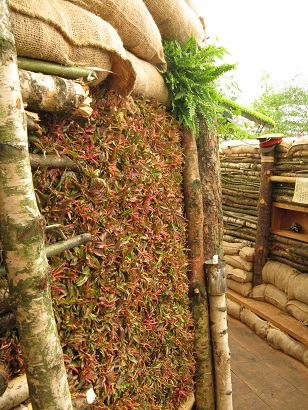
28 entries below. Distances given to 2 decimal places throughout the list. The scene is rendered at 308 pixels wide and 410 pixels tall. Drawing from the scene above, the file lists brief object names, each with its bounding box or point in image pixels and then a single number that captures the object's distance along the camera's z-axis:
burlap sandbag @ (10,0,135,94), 0.97
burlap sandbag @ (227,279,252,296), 4.83
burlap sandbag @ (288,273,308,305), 3.95
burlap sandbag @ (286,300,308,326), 3.93
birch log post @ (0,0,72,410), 0.73
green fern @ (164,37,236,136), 1.88
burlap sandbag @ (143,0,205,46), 1.85
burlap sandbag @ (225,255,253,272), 4.89
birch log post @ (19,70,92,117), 0.96
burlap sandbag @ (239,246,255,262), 4.88
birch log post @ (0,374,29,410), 0.93
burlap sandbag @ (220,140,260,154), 4.85
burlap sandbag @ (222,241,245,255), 5.15
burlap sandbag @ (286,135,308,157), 3.99
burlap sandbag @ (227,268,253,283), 4.86
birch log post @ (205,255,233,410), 2.21
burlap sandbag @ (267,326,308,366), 3.69
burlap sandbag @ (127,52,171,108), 1.61
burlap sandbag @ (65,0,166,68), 1.36
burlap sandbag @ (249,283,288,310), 4.32
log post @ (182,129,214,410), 2.14
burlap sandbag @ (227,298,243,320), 4.74
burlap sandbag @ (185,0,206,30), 2.23
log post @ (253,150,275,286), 4.48
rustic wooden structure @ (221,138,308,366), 4.03
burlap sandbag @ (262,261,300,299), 4.25
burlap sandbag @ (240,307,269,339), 4.20
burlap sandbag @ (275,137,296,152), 4.25
